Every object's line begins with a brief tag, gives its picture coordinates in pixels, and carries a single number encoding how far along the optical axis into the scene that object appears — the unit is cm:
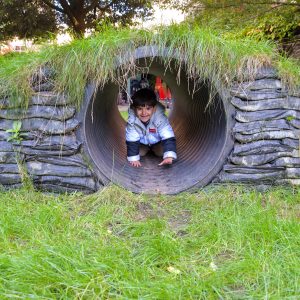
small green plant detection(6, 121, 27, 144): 338
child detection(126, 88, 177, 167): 425
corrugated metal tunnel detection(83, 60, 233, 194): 351
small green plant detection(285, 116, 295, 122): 346
